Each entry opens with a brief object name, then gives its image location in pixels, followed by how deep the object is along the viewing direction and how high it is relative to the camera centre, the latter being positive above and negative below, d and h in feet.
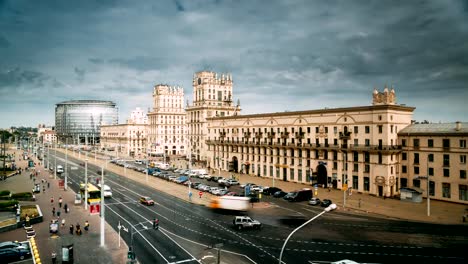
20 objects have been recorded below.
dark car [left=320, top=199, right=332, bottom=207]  197.84 -39.58
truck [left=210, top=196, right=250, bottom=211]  177.47 -35.06
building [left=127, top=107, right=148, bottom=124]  640.26 +27.17
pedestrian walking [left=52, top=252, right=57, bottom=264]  108.28 -37.90
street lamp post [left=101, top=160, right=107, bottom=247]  126.62 -30.59
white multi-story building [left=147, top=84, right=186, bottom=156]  555.69 +21.18
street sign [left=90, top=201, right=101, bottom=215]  142.04 -29.64
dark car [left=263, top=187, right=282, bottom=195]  234.99 -38.19
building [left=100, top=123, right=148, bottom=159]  613.64 -7.86
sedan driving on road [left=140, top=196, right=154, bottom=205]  200.01 -37.82
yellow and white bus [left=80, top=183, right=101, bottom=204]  197.96 -33.08
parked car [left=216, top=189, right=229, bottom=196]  231.18 -38.56
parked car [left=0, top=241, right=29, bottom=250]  116.57 -36.51
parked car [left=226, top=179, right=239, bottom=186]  273.50 -37.83
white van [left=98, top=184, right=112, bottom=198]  222.67 -36.75
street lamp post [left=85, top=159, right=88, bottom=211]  187.42 -33.46
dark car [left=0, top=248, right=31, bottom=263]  113.09 -38.36
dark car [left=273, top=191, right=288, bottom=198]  226.58 -39.38
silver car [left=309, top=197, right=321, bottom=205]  200.54 -39.42
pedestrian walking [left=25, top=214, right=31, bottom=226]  152.92 -37.04
